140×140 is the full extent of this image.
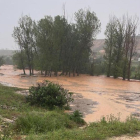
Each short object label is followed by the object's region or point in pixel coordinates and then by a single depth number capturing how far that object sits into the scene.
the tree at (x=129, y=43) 28.06
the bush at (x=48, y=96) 9.70
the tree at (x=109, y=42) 29.32
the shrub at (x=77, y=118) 7.74
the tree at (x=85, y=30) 28.11
